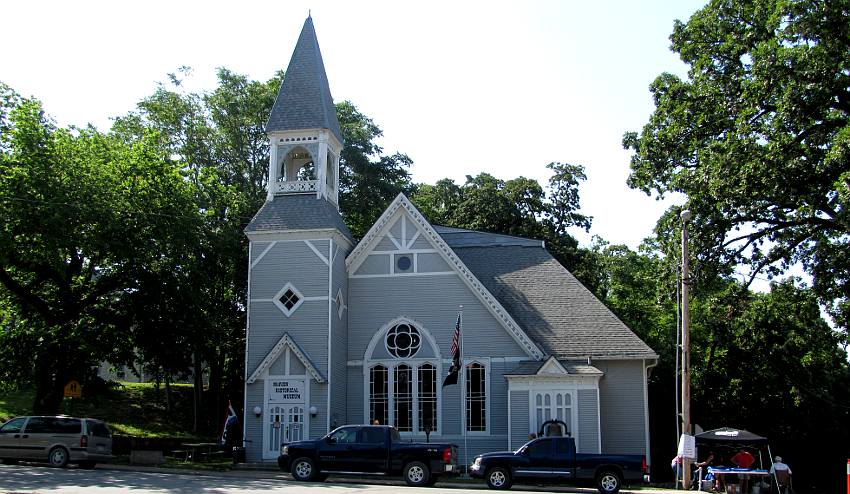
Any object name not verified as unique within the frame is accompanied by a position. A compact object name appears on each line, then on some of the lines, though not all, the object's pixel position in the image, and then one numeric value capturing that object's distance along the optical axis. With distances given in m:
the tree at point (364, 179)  45.31
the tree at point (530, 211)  47.38
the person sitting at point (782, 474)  24.50
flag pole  28.77
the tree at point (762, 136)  23.56
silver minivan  24.20
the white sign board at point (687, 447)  22.11
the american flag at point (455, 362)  26.56
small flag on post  28.59
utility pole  22.25
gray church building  28.27
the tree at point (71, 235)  27.62
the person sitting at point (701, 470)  24.16
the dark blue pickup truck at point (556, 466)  21.50
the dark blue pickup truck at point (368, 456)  21.66
